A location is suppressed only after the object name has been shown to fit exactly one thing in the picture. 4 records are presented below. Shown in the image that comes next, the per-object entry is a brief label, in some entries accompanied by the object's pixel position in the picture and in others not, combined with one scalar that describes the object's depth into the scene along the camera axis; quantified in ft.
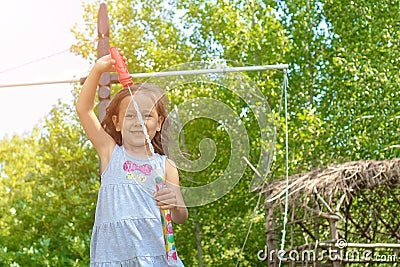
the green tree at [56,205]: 23.17
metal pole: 6.77
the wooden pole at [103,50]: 10.92
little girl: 6.06
